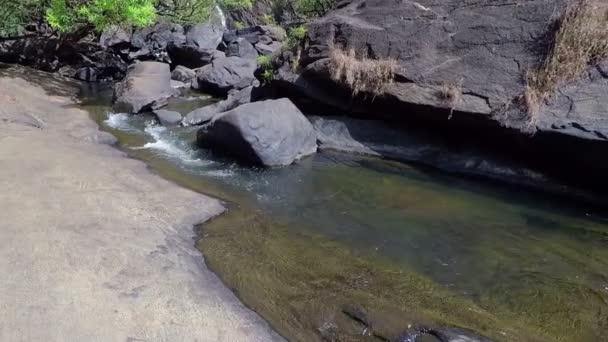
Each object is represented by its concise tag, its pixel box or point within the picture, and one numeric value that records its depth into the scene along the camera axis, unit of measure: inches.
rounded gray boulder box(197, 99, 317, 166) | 367.6
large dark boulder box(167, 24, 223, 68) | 762.8
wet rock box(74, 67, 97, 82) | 667.4
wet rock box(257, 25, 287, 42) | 923.7
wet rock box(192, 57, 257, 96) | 613.6
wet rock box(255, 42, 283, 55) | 838.6
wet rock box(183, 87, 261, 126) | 482.7
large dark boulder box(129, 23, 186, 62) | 792.9
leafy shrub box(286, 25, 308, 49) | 475.8
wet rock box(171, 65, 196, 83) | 697.6
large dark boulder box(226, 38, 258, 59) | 788.6
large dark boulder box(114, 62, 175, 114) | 514.9
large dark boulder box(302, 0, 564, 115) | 370.6
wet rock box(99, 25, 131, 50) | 749.3
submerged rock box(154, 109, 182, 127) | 479.9
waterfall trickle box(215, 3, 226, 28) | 1095.6
